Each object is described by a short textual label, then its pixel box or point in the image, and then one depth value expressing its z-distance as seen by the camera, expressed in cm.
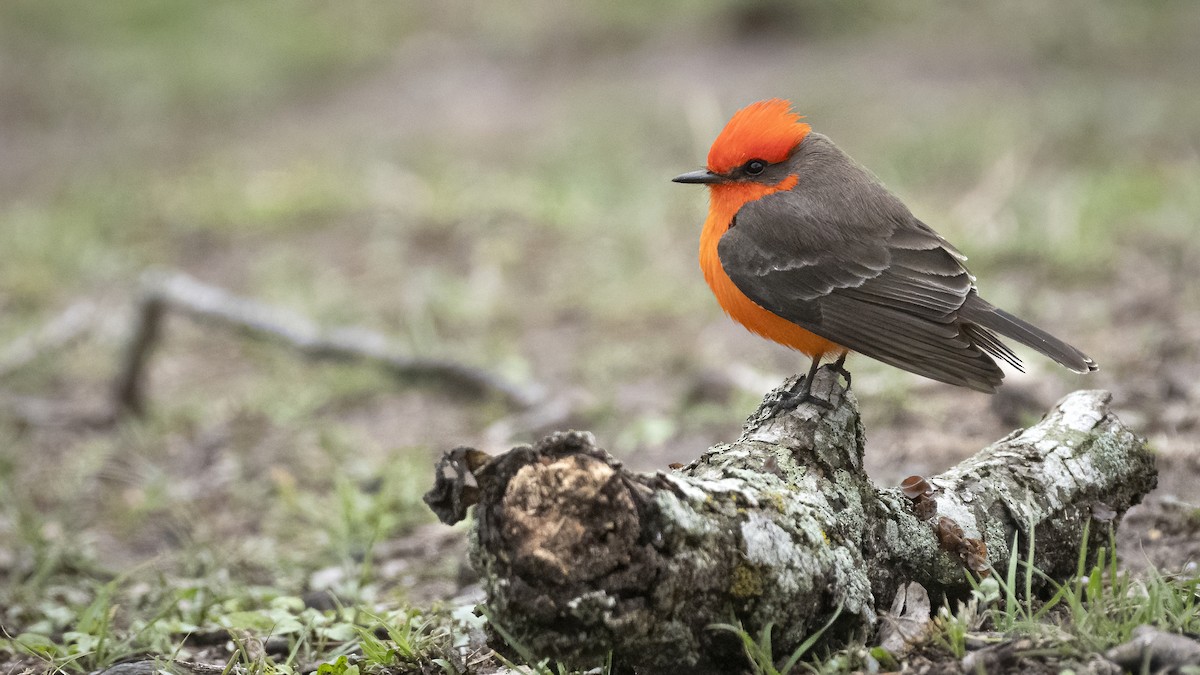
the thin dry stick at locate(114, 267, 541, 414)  1237
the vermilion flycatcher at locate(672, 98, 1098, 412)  719
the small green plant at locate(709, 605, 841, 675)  505
